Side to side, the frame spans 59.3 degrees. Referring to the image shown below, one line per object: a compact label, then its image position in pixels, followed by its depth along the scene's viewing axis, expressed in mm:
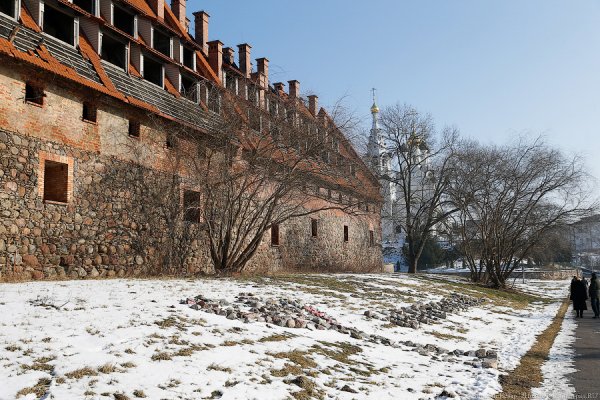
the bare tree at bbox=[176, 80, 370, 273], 17000
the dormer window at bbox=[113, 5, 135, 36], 18531
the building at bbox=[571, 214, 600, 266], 27938
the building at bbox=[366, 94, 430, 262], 34562
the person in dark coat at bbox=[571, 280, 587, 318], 17719
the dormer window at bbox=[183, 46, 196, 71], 21844
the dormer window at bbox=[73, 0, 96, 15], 16781
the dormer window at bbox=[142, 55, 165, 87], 19328
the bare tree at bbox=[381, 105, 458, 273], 34062
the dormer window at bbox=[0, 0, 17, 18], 14000
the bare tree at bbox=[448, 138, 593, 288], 28016
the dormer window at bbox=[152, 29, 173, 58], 20547
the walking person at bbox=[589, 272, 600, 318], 17188
